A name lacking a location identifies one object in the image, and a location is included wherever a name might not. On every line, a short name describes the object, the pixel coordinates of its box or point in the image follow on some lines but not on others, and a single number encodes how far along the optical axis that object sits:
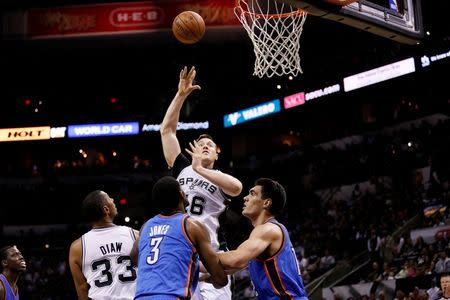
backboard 5.99
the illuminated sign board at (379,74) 17.45
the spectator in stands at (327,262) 15.42
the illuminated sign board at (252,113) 21.84
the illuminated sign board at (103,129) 23.31
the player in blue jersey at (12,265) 6.54
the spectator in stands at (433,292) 10.24
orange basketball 6.21
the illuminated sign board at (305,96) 19.84
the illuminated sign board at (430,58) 16.53
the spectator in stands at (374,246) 14.10
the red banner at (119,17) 19.00
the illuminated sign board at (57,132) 23.19
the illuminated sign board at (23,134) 23.05
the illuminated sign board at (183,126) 23.45
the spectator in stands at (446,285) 8.24
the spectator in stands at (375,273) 13.28
